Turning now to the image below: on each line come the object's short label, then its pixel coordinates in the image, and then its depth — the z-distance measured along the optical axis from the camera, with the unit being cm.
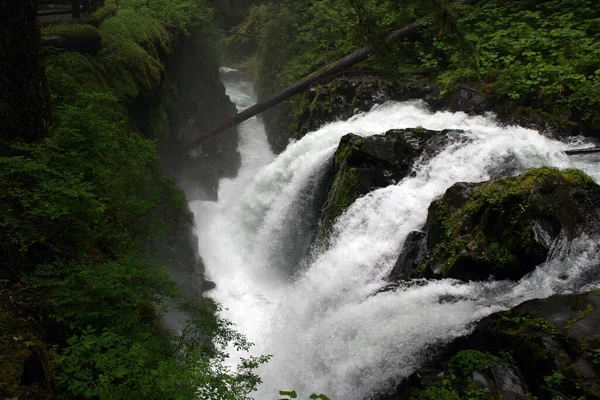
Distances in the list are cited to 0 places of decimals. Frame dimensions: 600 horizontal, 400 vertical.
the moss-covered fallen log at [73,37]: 806
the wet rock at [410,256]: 666
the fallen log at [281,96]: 1391
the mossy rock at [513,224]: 547
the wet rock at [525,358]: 405
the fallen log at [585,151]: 758
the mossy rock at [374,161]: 871
